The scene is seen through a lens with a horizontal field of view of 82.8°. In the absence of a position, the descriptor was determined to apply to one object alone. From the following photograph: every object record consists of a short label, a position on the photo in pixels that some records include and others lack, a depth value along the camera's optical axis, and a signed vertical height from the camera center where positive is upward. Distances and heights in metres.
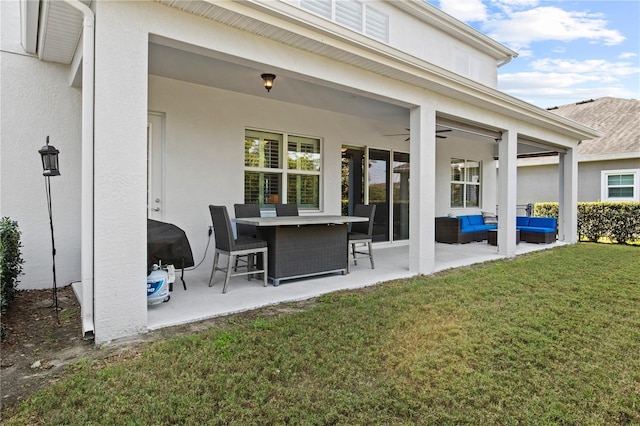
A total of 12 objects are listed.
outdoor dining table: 4.94 -0.54
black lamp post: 3.71 +0.48
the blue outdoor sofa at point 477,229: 9.79 -0.61
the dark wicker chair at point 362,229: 6.08 -0.41
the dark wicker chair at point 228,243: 4.50 -0.48
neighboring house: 12.91 +1.68
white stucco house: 3.13 +1.41
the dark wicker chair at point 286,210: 6.30 -0.06
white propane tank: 3.79 -0.84
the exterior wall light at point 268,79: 4.86 +1.73
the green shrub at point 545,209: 13.19 -0.07
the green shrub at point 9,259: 3.56 -0.56
